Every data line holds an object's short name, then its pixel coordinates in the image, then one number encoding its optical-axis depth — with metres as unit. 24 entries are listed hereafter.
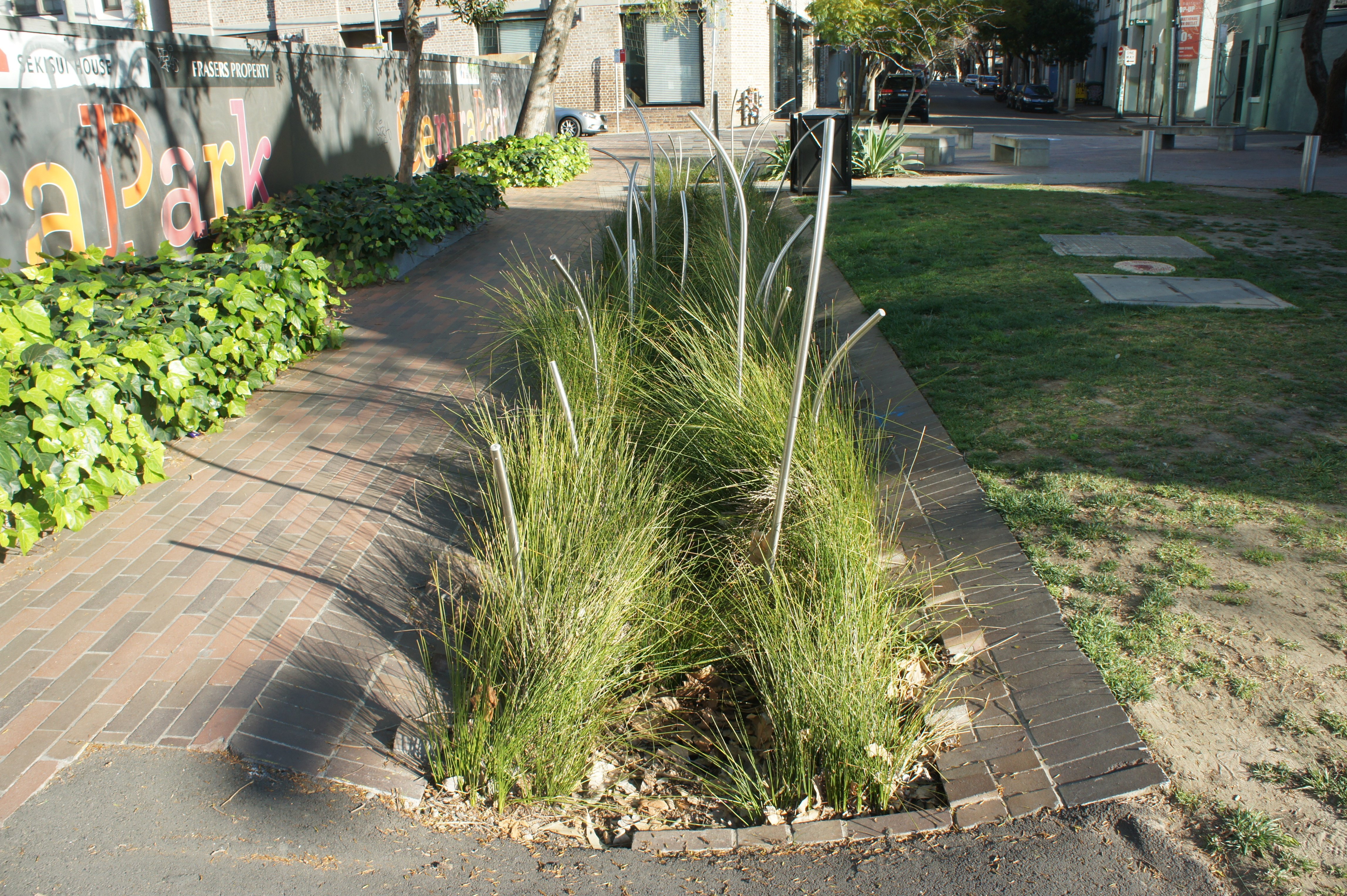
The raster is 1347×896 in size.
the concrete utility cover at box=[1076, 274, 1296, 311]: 7.44
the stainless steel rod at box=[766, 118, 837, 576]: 3.07
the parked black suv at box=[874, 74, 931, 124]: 36.31
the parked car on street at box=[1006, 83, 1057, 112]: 45.28
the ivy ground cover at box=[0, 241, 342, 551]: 3.92
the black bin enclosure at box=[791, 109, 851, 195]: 12.62
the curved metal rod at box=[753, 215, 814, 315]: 4.88
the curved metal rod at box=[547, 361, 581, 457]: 3.46
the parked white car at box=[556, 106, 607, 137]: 32.69
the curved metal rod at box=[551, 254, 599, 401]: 4.60
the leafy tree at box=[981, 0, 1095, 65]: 47.28
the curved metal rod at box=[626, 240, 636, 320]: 5.60
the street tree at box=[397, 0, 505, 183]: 12.02
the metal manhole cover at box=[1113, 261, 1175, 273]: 8.57
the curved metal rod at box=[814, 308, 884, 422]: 3.13
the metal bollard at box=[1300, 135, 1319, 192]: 13.59
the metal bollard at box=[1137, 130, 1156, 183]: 14.84
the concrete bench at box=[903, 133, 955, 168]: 18.22
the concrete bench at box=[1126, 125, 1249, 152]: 21.25
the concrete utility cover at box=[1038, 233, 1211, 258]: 9.33
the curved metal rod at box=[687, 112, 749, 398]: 4.14
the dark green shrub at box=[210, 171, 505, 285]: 9.12
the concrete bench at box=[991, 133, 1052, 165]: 18.05
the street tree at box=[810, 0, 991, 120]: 30.00
